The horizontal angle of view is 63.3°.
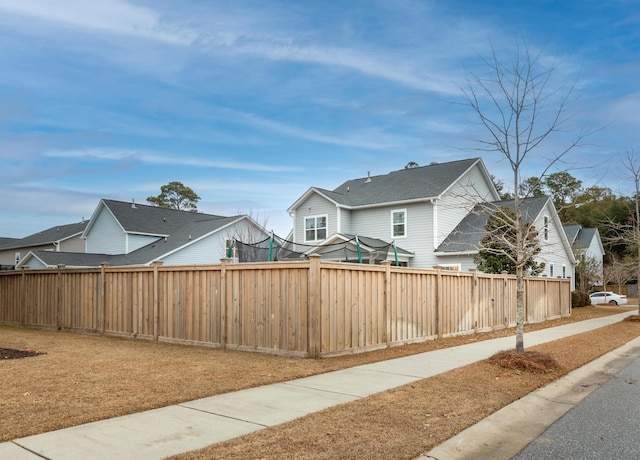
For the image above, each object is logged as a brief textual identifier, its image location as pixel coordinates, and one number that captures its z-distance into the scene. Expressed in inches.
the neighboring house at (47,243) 1418.6
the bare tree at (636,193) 841.5
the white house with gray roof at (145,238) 1145.4
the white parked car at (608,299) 1521.9
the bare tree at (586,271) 1642.5
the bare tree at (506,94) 391.9
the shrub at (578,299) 1217.4
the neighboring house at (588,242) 1817.2
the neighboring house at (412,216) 1013.2
